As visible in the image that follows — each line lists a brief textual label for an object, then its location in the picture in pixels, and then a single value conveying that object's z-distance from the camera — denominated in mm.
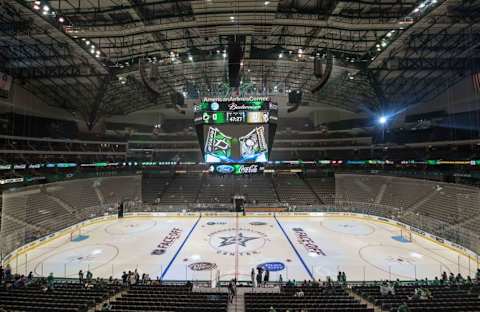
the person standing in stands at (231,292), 11434
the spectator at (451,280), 13314
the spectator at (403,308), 9203
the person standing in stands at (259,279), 13541
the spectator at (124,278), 13295
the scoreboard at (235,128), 17391
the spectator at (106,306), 9688
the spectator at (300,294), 11227
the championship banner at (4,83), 18969
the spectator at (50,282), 12053
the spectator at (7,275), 13844
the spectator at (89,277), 13214
